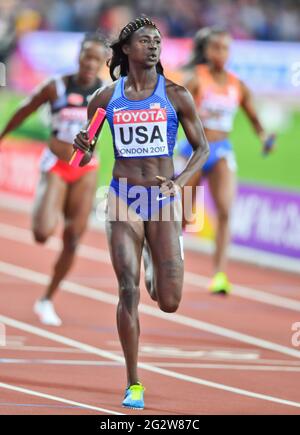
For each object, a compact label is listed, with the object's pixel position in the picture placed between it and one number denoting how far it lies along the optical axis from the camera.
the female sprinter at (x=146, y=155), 8.90
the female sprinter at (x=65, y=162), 12.23
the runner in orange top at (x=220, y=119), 14.11
